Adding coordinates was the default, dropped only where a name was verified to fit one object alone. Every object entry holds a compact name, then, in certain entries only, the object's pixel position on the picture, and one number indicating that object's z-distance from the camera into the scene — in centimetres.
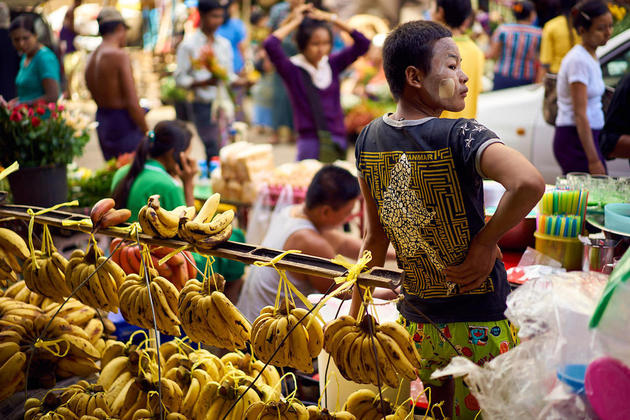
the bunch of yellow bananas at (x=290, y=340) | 173
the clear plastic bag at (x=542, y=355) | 128
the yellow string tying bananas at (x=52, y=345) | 239
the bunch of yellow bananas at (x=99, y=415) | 215
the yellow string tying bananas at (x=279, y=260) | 171
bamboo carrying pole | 162
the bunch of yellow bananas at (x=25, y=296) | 297
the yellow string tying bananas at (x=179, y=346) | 229
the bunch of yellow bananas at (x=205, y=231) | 191
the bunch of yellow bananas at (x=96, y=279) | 215
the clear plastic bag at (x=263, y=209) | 478
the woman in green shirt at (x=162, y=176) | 363
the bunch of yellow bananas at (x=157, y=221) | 194
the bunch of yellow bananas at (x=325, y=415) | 192
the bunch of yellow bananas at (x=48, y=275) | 231
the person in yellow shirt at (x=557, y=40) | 561
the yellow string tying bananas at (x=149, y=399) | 207
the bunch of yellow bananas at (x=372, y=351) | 166
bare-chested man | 557
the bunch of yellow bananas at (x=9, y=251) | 255
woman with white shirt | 402
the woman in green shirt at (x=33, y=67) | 580
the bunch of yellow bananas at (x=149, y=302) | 206
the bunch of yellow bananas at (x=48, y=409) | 216
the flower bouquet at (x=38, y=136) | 432
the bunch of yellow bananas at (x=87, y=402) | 220
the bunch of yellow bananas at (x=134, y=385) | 210
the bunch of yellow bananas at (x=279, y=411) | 187
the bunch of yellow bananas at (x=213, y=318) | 190
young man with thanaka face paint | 173
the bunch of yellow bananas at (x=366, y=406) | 196
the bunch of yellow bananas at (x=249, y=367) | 225
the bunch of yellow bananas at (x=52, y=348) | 254
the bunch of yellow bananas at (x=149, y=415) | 207
